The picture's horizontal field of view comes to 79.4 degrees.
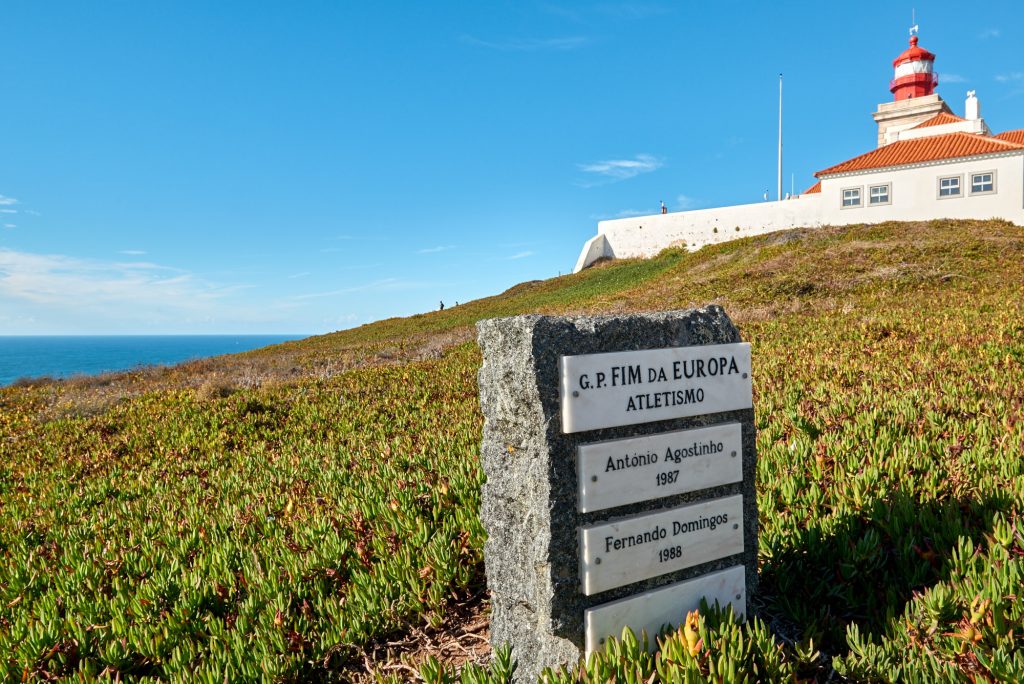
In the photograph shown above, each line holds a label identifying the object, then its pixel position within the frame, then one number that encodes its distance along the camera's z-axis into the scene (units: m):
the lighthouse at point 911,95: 49.84
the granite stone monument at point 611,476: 2.65
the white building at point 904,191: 32.91
